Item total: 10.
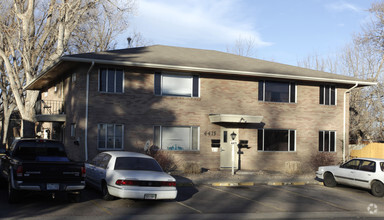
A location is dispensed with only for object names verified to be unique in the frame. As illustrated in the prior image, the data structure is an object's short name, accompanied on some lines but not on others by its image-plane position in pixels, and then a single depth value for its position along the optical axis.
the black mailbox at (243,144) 22.28
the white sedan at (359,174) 15.42
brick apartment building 19.94
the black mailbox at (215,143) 21.81
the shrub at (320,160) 22.72
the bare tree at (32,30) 28.55
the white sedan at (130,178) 11.23
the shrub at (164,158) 19.33
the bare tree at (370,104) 32.47
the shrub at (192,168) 19.22
